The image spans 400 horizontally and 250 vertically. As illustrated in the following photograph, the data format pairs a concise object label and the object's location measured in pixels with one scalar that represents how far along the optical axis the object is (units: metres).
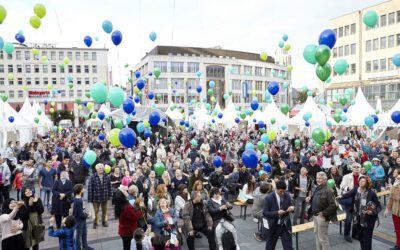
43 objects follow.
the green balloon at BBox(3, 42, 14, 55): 11.52
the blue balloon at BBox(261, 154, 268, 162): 11.36
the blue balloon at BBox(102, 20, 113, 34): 10.14
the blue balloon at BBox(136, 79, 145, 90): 13.66
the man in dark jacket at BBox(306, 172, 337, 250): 5.23
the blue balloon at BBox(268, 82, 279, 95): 11.13
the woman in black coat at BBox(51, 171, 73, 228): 6.93
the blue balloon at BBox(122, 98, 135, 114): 9.12
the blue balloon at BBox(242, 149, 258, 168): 8.33
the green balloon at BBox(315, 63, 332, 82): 7.62
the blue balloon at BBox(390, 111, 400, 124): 12.00
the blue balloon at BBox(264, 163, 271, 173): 10.55
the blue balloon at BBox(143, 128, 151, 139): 13.04
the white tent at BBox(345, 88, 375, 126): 18.25
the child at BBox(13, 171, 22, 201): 9.41
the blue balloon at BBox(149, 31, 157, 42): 13.91
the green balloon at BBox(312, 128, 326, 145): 8.76
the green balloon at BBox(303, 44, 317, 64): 7.84
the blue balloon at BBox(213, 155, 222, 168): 10.20
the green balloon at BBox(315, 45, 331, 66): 7.04
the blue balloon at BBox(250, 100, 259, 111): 15.28
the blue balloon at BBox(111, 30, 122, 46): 9.77
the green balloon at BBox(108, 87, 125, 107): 8.49
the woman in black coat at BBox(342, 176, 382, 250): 5.66
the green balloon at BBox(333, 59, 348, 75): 9.55
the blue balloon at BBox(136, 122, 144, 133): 13.97
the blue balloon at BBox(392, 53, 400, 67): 9.87
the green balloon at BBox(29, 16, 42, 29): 10.16
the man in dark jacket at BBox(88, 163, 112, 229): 7.45
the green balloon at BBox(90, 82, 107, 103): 7.89
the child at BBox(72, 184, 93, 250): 5.97
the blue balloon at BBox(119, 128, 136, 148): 7.22
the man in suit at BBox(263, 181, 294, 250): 5.41
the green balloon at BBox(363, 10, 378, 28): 9.50
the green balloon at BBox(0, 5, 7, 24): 8.48
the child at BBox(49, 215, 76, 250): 5.18
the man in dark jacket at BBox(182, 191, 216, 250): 5.73
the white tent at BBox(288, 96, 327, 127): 18.47
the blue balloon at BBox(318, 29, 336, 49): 7.57
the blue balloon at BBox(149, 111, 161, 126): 10.66
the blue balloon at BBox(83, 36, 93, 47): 12.25
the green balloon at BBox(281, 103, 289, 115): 14.36
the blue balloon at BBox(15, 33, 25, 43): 12.23
